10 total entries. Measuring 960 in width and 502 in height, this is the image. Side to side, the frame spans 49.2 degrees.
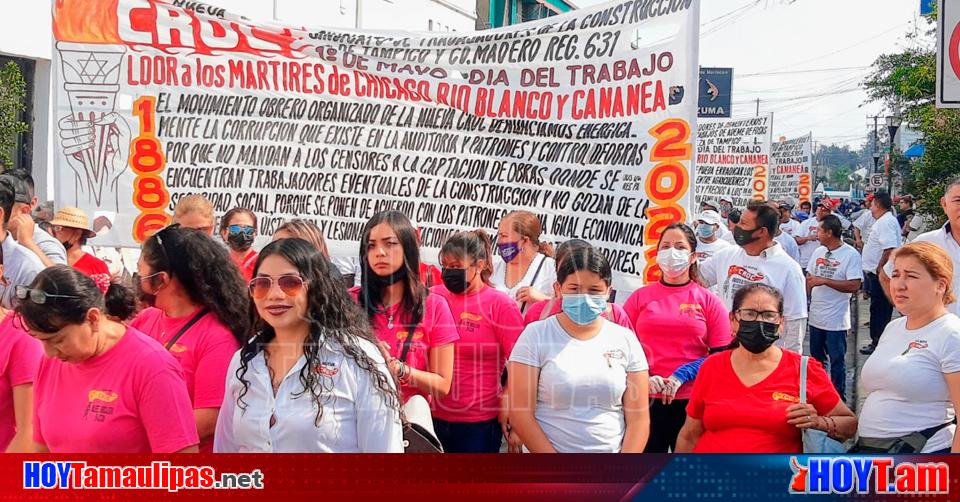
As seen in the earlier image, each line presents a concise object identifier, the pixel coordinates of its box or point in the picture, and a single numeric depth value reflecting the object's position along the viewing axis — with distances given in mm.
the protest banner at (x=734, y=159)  16406
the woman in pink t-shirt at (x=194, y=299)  3816
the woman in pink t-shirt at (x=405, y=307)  4605
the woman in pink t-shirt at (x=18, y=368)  3717
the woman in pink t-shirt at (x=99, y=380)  3318
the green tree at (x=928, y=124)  17516
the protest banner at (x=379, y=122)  5613
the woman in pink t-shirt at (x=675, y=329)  5754
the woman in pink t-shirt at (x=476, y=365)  5203
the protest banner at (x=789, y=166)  22312
